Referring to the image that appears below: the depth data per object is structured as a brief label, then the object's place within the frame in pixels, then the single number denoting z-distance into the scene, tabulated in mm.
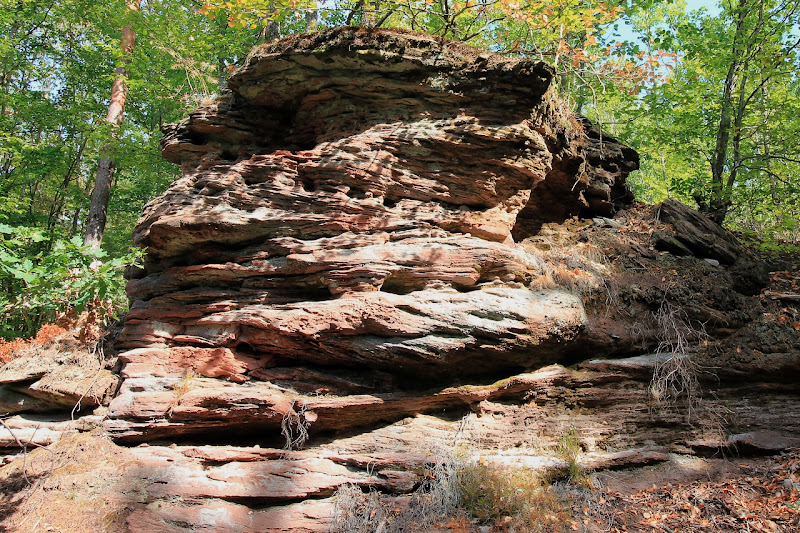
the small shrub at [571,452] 4953
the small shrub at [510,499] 4508
